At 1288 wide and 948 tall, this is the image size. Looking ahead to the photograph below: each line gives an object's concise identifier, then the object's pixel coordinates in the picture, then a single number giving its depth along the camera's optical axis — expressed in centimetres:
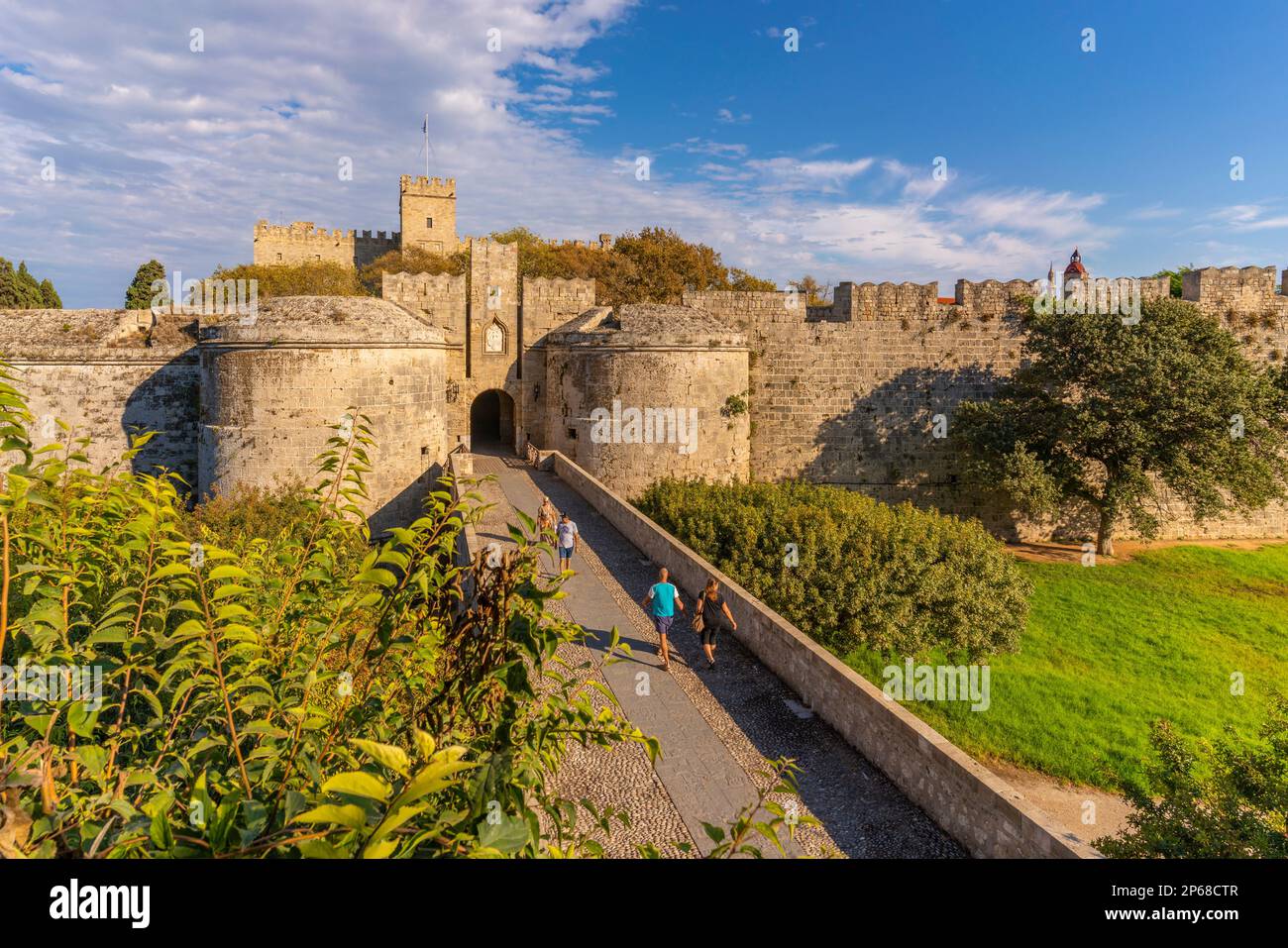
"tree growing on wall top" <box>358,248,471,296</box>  4184
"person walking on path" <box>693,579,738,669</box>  878
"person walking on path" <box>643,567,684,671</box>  872
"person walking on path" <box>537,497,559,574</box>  1206
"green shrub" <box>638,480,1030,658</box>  1241
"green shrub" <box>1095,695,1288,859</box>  525
